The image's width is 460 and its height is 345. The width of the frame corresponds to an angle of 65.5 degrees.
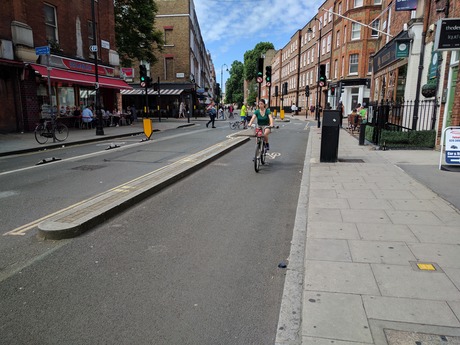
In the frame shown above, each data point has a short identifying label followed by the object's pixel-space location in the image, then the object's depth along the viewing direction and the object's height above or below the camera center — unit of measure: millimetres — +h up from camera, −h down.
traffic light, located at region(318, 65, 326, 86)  24172 +2082
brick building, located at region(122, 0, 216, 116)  42188 +5290
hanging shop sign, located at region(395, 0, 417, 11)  14586 +4192
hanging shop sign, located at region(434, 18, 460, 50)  8414 +1754
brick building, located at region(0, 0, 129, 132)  17609 +2633
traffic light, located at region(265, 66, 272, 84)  20316 +1929
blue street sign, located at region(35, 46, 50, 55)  15094 +2272
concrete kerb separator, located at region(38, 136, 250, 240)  4629 -1546
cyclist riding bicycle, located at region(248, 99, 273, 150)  9727 -238
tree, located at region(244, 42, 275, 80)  105562 +14988
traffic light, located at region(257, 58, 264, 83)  17062 +1870
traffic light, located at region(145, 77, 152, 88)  25742 +1732
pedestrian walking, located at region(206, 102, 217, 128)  26347 -462
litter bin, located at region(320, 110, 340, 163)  9922 -778
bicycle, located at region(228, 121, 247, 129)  25656 -1283
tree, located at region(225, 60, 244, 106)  137625 +9596
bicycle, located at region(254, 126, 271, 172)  9227 -1042
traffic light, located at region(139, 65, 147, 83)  25217 +2205
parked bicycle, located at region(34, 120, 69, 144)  14702 -1128
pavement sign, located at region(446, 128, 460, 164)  8516 -862
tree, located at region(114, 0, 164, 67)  32062 +7138
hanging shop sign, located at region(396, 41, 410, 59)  15703 +2592
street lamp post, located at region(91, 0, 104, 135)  18578 -87
